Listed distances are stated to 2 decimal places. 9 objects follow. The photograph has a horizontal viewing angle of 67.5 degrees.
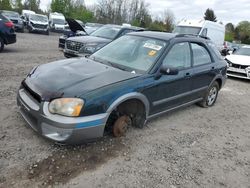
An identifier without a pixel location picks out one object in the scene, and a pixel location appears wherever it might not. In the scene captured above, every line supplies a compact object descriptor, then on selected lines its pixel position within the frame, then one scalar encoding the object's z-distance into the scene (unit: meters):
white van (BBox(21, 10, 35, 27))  19.80
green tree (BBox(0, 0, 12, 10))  29.49
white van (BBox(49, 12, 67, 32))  22.86
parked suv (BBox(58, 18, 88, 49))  8.93
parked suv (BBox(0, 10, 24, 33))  17.02
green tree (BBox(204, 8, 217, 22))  42.44
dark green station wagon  2.34
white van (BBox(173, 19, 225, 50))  10.59
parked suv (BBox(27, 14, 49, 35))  18.28
